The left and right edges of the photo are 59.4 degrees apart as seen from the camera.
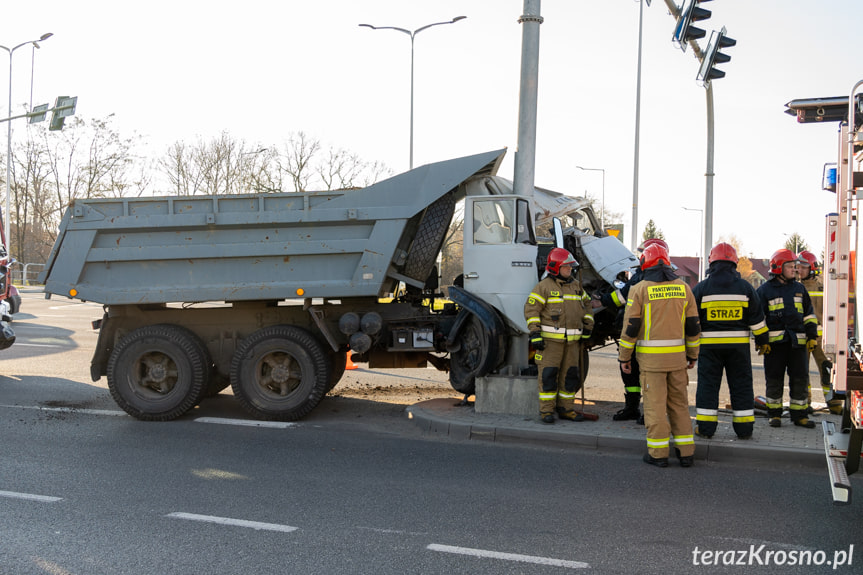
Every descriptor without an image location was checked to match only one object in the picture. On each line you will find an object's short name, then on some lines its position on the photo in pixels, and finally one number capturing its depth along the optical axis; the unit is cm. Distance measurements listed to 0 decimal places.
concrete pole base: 812
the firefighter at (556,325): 766
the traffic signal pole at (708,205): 1411
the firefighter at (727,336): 685
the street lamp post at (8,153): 3544
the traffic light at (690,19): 1001
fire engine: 478
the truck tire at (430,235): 836
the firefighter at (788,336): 773
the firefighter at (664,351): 652
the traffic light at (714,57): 1079
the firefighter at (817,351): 829
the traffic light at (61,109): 2277
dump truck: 820
